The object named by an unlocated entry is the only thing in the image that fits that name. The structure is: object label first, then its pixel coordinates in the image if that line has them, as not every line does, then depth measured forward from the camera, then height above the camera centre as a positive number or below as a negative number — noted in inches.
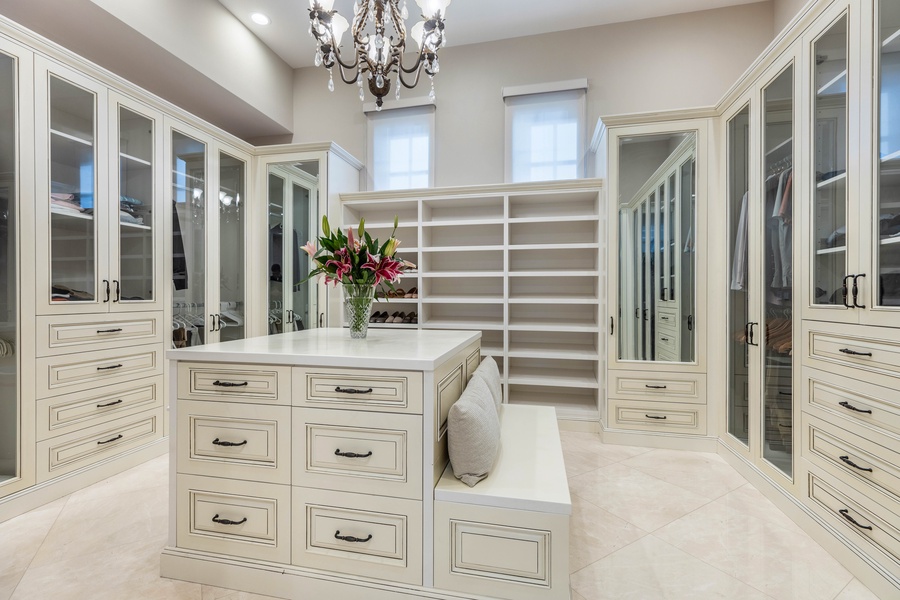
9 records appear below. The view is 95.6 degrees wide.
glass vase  76.9 -2.2
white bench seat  49.8 -30.3
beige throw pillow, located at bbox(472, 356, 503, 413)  76.6 -15.6
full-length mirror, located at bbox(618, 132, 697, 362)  116.4 +14.1
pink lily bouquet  73.8 +6.5
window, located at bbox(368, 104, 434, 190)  157.2 +57.5
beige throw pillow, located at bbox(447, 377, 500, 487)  53.9 -19.6
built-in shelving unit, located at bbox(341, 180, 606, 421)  133.4 +7.5
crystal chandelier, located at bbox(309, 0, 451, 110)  78.4 +51.6
